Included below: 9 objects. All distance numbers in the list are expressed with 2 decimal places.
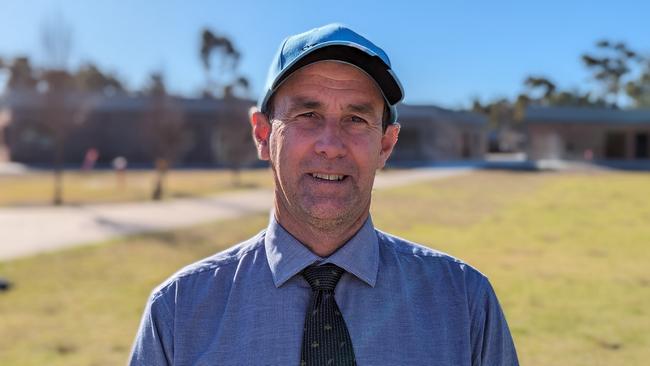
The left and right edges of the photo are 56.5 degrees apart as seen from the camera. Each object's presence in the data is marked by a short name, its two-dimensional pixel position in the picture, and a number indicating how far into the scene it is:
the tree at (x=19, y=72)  67.44
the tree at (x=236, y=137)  26.94
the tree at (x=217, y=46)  46.59
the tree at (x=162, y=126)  20.81
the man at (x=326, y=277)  1.54
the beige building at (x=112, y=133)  39.53
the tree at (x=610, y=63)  66.88
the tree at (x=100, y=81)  78.69
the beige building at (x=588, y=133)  40.34
